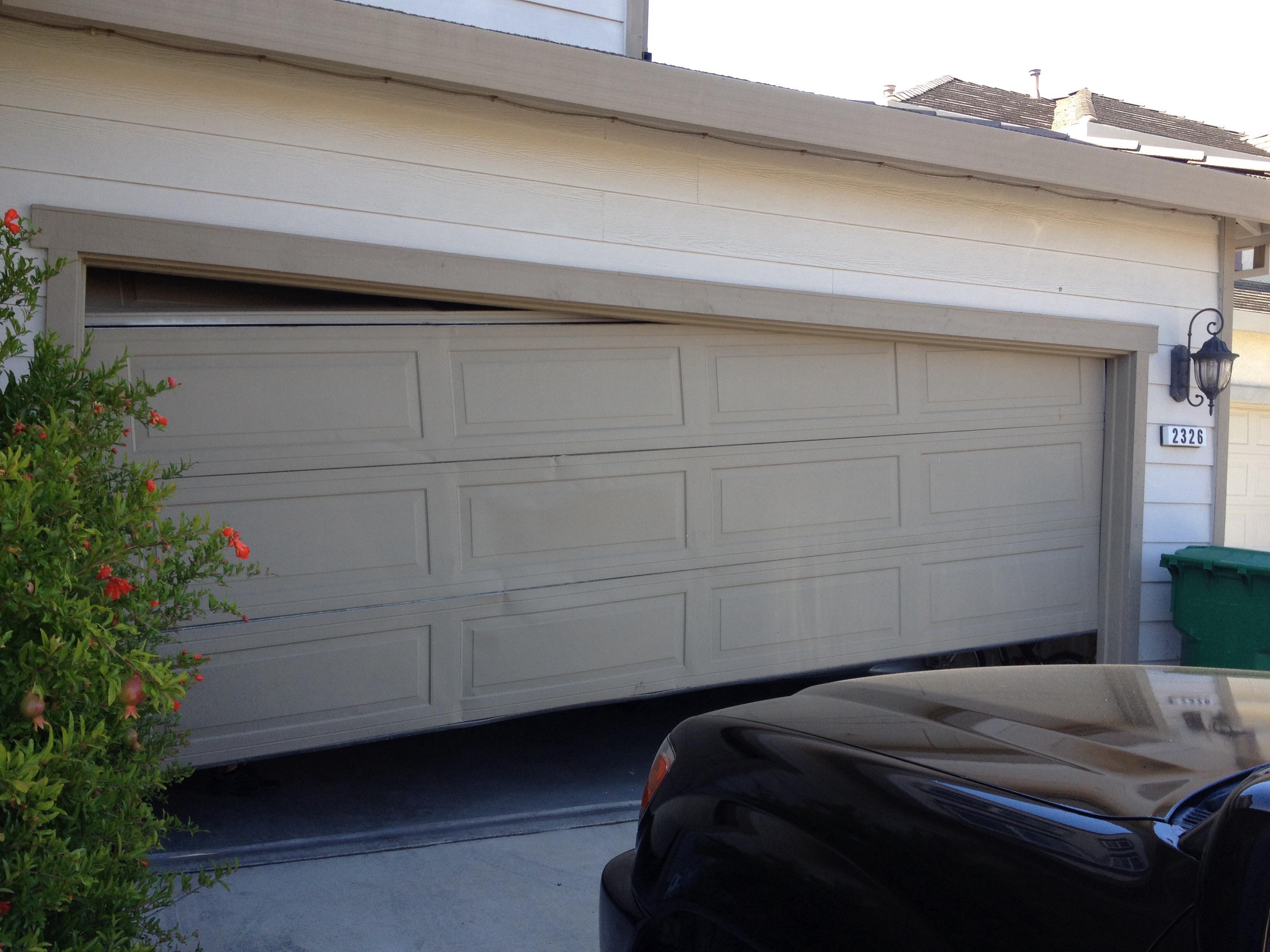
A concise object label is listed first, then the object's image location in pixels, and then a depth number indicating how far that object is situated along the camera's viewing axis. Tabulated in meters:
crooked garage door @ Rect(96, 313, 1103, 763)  4.18
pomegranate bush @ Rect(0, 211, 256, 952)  1.75
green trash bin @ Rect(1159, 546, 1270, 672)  5.67
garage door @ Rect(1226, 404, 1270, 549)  10.29
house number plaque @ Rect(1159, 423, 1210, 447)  6.43
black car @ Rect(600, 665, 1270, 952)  1.46
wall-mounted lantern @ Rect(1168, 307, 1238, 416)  6.27
